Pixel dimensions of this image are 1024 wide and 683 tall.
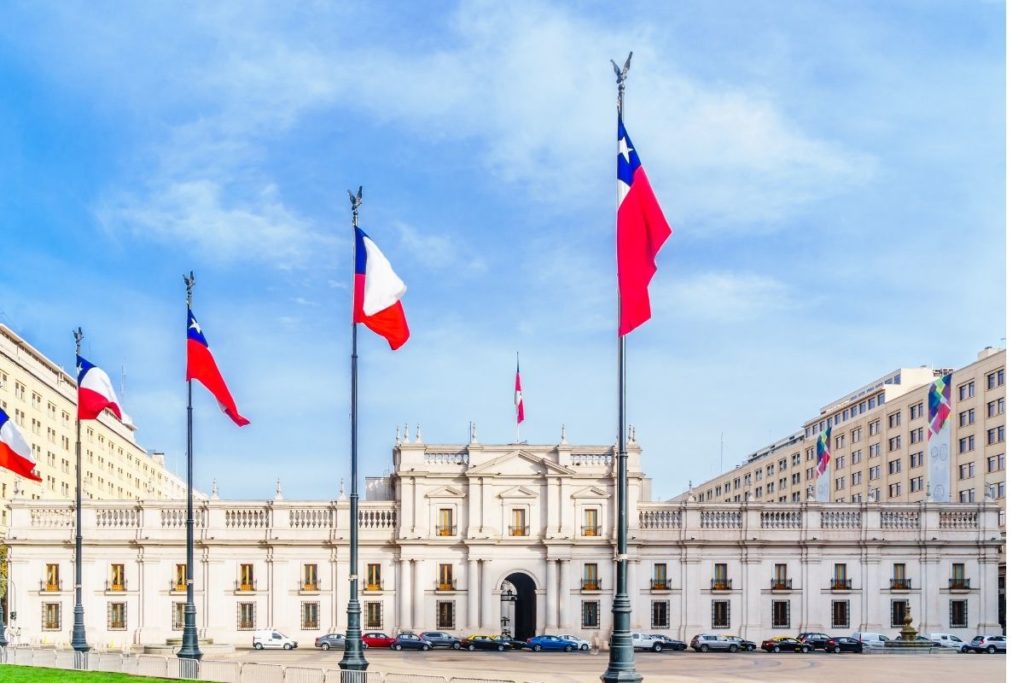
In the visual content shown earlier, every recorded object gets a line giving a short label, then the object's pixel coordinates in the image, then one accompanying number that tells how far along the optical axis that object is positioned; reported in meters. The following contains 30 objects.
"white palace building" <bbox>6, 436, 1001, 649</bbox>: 83.31
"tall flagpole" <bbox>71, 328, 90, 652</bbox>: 53.00
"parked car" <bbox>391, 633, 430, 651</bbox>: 76.75
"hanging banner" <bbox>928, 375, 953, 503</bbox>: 111.81
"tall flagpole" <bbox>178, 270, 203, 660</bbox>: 45.84
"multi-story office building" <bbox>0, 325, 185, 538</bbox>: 106.44
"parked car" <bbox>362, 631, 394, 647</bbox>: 77.72
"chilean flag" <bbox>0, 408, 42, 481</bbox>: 48.62
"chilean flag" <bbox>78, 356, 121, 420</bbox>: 51.47
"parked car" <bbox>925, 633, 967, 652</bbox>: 74.91
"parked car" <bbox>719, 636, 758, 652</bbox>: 78.85
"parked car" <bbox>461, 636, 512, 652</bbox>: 77.19
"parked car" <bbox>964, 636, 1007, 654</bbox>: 76.12
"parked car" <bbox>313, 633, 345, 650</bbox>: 76.50
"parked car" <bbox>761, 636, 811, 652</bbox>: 77.81
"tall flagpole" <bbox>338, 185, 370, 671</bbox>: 35.28
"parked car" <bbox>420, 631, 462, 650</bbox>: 78.06
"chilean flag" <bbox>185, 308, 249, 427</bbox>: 46.16
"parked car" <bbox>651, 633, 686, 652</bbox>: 77.88
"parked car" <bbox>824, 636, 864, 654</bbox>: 76.31
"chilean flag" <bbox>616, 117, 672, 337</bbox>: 27.72
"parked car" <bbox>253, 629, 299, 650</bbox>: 77.75
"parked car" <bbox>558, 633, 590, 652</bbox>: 77.19
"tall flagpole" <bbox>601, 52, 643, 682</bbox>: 25.19
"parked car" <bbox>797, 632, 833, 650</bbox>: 77.38
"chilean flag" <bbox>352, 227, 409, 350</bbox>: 37.03
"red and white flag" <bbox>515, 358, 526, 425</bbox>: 87.44
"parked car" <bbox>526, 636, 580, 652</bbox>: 75.69
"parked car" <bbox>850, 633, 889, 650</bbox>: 77.62
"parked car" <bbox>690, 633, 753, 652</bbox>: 78.19
